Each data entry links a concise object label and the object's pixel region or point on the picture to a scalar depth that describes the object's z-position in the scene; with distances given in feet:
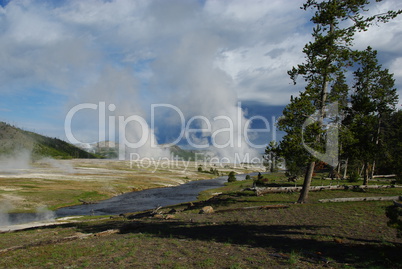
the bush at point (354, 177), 163.53
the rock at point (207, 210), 96.02
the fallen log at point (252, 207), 90.39
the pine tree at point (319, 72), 79.77
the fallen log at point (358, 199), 90.39
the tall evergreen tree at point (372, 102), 126.11
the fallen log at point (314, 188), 125.39
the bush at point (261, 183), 173.68
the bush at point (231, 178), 337.99
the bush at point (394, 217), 36.33
